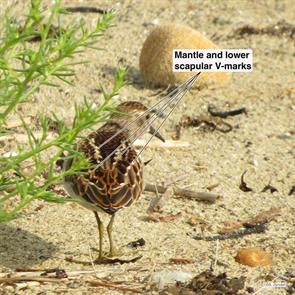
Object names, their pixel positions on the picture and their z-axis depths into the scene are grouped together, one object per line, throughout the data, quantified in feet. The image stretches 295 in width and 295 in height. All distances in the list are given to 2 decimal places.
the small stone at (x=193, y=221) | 43.65
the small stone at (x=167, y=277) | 34.45
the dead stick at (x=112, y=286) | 33.81
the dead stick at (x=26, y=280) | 34.06
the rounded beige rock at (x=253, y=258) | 37.88
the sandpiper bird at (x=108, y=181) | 37.35
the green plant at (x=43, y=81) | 24.79
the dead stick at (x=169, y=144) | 53.78
